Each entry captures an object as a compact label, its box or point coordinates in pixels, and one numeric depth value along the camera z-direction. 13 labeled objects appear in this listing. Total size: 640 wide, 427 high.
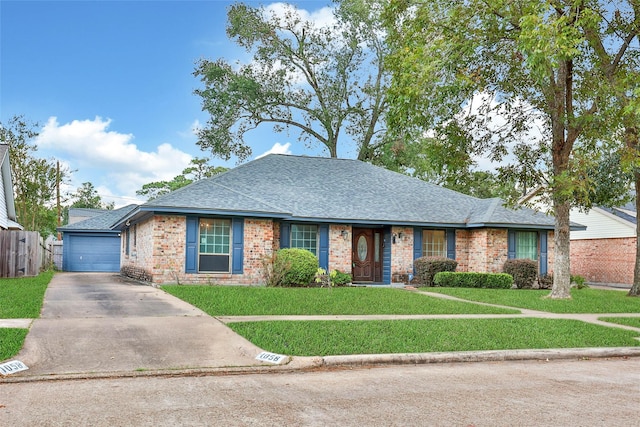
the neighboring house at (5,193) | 25.65
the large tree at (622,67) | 15.43
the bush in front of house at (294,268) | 19.33
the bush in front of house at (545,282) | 23.55
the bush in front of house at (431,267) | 21.80
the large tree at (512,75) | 14.76
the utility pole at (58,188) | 37.75
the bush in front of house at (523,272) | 22.64
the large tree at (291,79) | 34.72
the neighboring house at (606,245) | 28.87
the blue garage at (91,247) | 32.84
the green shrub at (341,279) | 20.92
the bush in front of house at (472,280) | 21.48
